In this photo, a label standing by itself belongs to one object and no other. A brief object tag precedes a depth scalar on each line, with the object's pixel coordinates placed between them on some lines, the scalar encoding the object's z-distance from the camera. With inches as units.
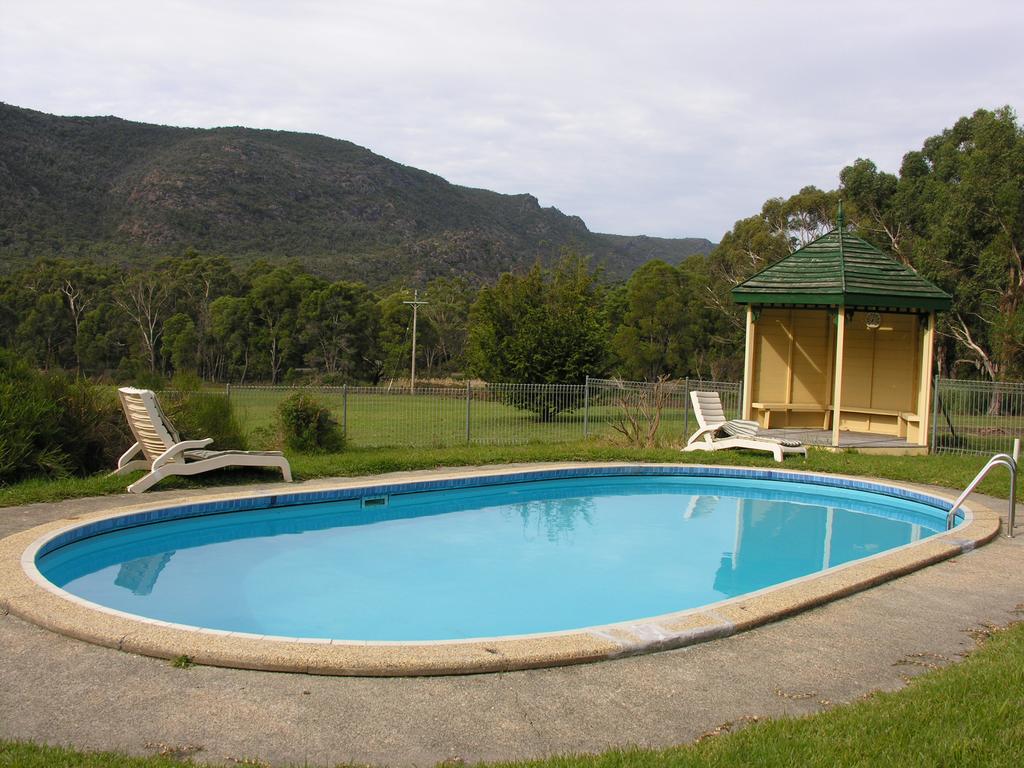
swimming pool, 220.4
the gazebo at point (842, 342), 639.8
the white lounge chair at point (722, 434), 580.4
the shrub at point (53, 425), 409.1
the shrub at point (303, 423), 550.0
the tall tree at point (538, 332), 998.4
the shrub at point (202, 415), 486.6
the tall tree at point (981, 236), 1259.8
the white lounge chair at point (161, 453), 409.7
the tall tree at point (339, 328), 1920.0
